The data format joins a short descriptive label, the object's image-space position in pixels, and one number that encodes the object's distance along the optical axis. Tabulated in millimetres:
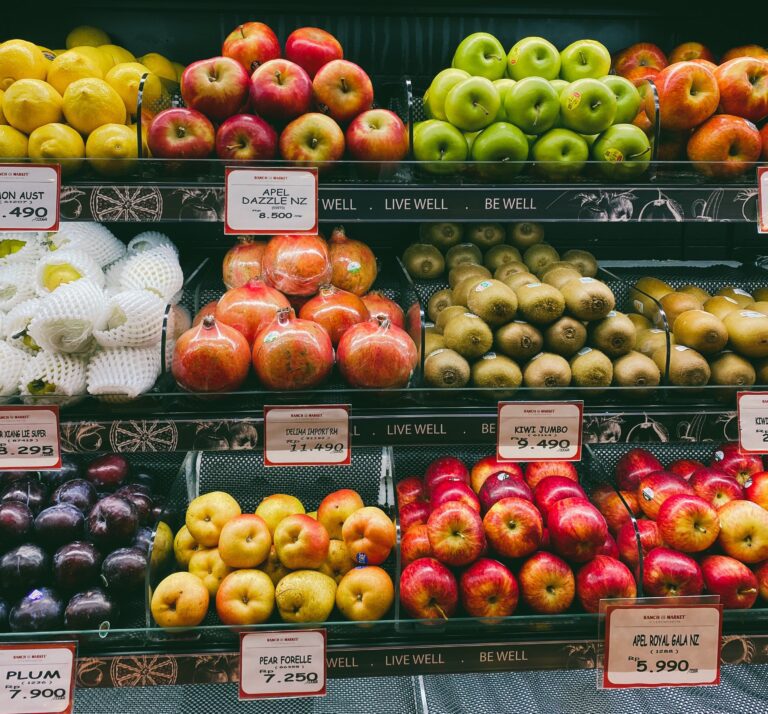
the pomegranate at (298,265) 1449
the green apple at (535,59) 1443
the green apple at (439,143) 1354
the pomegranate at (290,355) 1208
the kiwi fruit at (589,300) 1330
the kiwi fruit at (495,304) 1331
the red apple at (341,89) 1325
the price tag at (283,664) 1189
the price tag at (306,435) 1169
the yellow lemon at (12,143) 1256
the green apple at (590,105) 1307
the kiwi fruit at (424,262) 1666
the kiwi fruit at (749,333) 1319
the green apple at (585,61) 1460
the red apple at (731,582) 1297
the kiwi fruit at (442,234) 1687
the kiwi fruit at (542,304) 1328
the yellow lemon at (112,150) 1232
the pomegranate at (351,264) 1535
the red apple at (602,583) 1265
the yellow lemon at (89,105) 1255
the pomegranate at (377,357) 1226
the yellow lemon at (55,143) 1241
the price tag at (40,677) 1156
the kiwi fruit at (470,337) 1312
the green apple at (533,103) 1309
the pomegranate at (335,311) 1346
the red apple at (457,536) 1283
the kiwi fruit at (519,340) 1323
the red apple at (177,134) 1236
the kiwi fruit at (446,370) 1284
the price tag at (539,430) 1214
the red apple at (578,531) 1289
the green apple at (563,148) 1331
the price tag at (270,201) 1141
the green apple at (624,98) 1348
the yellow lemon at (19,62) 1330
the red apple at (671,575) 1284
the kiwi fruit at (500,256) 1646
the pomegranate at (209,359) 1195
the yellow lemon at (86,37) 1562
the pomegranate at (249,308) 1318
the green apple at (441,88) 1409
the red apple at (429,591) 1255
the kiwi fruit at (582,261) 1606
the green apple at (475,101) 1319
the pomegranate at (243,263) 1548
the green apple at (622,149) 1304
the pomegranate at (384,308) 1445
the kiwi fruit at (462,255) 1650
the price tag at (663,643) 1238
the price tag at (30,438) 1142
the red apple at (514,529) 1300
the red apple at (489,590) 1260
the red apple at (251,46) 1391
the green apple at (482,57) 1456
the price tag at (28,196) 1112
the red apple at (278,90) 1284
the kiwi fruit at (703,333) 1322
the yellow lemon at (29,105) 1252
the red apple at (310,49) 1374
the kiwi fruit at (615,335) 1332
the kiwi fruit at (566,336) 1330
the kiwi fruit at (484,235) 1704
